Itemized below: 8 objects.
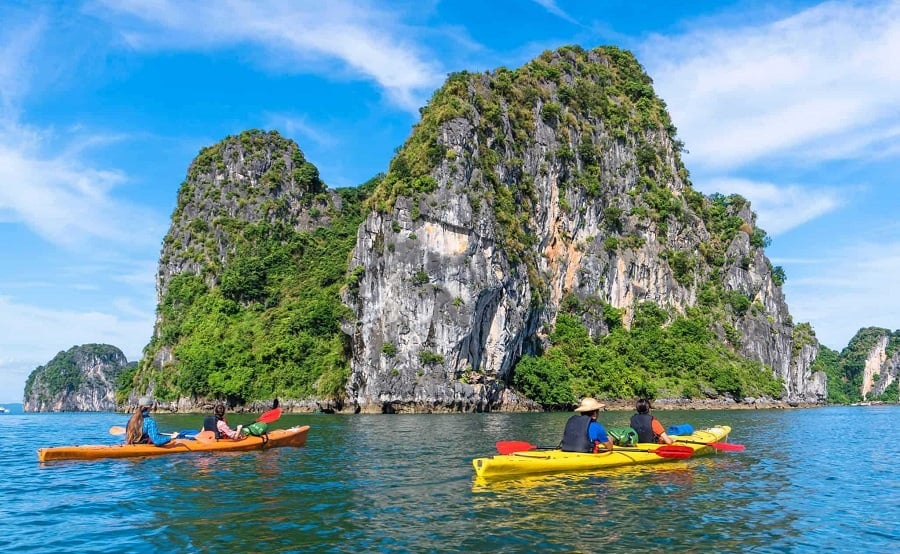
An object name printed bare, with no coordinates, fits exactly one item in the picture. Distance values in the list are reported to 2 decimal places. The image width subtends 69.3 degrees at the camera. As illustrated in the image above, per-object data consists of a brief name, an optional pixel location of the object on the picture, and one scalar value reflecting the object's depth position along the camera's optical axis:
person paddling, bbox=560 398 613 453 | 15.82
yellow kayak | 14.67
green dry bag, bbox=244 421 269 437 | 22.14
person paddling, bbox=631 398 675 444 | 17.98
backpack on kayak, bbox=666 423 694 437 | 20.51
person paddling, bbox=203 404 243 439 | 21.34
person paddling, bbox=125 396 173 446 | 20.17
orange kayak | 19.33
